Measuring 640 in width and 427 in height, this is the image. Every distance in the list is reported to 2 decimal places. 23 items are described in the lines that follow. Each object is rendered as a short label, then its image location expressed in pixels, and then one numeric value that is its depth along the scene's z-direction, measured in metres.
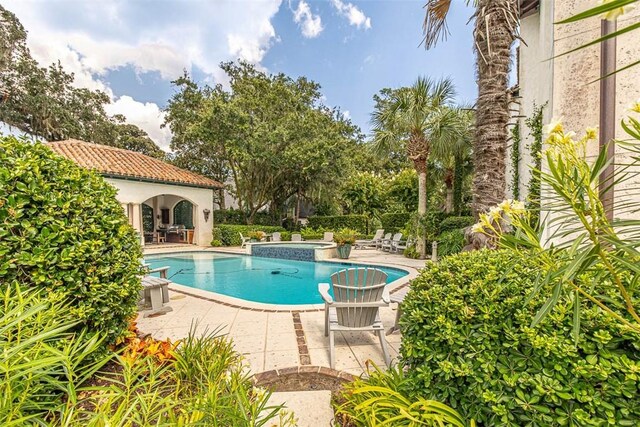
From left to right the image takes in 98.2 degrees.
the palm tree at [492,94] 4.58
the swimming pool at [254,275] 8.02
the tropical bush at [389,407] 1.86
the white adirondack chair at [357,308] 3.58
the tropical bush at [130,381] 1.54
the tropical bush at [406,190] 19.14
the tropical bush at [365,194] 21.00
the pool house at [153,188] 14.15
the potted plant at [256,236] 17.72
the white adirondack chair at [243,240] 16.75
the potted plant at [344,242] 12.60
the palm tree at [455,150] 10.66
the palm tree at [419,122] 10.60
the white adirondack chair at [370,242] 16.84
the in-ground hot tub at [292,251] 12.86
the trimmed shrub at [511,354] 1.57
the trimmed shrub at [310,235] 18.95
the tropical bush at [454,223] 10.88
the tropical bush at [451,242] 10.18
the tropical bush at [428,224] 11.95
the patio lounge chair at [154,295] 5.04
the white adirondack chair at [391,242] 14.66
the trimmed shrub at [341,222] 21.48
